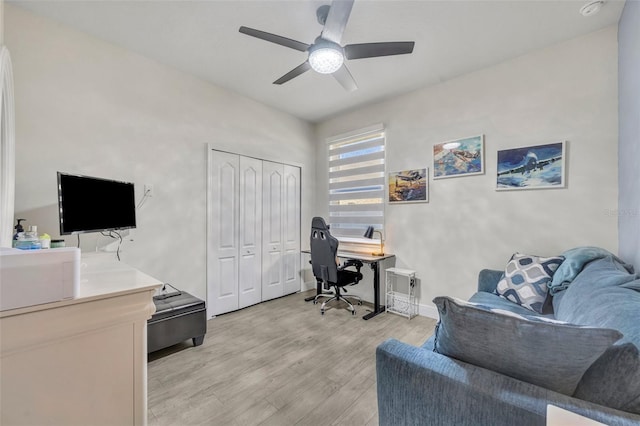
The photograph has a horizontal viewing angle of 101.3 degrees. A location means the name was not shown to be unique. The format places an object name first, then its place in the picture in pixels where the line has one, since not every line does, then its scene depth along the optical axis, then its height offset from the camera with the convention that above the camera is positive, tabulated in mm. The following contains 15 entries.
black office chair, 3236 -664
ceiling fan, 1804 +1224
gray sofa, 767 -557
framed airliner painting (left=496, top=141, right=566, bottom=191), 2424 +435
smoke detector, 1939 +1547
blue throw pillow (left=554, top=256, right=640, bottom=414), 772 -435
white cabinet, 792 -494
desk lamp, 3596 -320
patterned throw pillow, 2057 -567
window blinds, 3723 +444
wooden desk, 3206 -719
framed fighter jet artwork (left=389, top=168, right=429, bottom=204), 3260 +331
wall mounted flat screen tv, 1713 +55
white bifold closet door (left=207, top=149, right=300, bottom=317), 3236 -267
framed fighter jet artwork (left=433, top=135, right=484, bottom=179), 2854 +621
